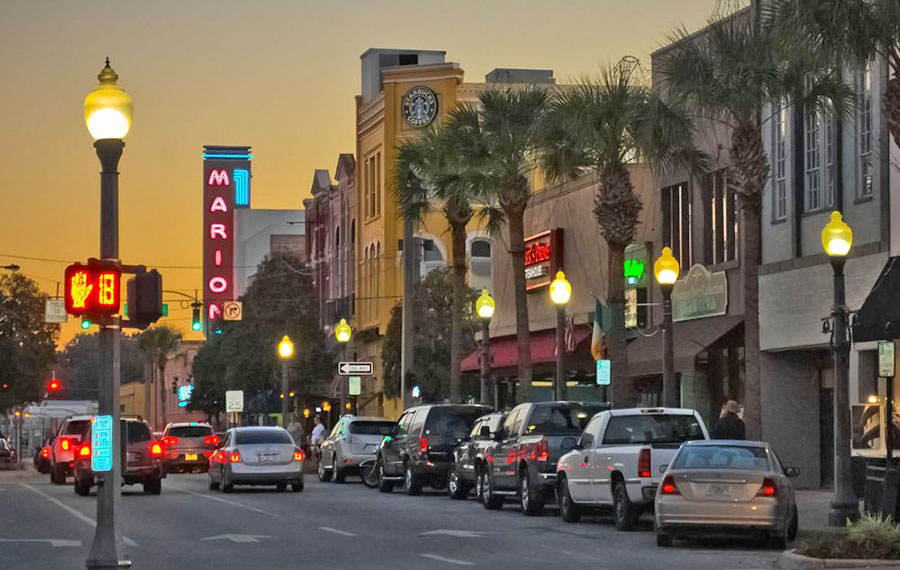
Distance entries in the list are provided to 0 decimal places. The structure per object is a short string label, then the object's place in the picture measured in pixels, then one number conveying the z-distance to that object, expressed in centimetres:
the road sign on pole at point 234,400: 7144
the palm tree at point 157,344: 13412
